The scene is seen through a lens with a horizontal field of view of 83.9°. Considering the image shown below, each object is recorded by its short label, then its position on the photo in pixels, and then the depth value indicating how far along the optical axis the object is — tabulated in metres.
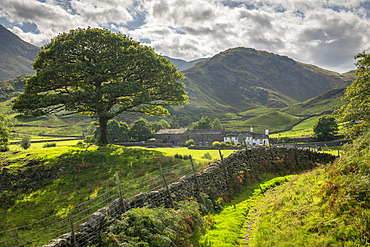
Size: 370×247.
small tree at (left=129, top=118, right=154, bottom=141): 81.31
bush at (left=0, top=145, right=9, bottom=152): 35.33
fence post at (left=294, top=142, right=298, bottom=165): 27.02
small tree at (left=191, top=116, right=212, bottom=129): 115.88
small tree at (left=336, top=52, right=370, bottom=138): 13.45
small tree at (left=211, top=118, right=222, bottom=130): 120.69
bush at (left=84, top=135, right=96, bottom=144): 69.62
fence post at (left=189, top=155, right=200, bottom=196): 13.87
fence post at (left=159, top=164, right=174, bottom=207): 11.47
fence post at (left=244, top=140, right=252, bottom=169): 20.89
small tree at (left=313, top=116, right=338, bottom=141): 67.56
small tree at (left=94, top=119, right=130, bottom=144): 74.50
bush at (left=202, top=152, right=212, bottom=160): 26.80
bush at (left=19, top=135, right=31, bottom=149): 41.66
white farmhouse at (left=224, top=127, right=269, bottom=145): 87.39
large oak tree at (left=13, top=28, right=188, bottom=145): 23.70
